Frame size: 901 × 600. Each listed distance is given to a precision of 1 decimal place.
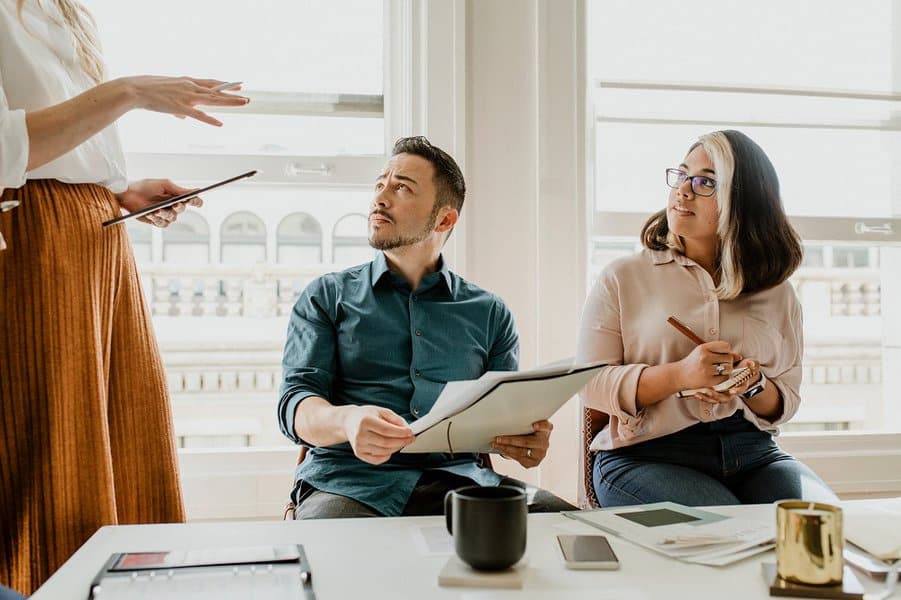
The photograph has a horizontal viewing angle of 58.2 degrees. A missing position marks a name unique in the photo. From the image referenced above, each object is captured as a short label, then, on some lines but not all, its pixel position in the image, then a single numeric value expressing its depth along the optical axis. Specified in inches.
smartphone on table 41.9
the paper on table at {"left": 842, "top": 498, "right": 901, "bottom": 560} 43.1
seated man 64.2
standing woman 55.2
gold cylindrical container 38.4
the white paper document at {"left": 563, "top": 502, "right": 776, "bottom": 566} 44.0
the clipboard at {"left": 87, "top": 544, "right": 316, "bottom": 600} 36.9
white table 38.7
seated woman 73.3
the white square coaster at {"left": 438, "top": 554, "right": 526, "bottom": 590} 39.2
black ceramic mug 40.1
